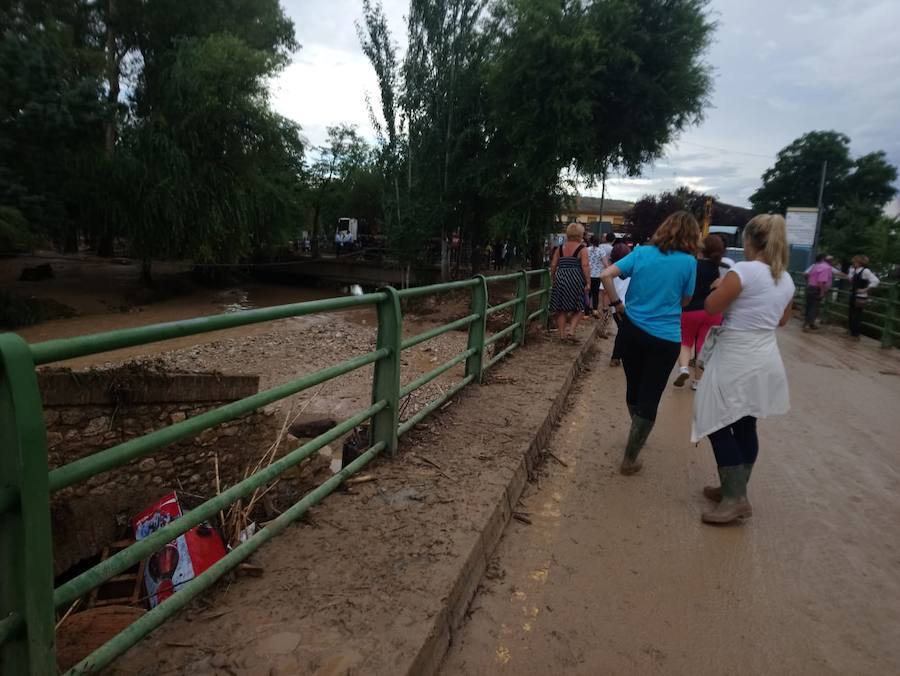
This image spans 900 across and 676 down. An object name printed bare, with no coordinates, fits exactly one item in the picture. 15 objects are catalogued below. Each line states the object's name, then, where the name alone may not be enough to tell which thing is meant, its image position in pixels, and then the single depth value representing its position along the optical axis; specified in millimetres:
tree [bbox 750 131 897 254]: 55469
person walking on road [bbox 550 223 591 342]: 7754
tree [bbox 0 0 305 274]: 15500
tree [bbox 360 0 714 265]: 14172
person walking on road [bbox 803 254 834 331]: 13203
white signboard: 27375
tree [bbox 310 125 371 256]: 37094
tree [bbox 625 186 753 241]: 43375
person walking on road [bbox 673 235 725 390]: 5883
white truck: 37094
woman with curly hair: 3855
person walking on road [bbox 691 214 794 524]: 3293
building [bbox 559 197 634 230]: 73100
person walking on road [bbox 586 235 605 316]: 11078
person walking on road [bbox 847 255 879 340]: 12117
